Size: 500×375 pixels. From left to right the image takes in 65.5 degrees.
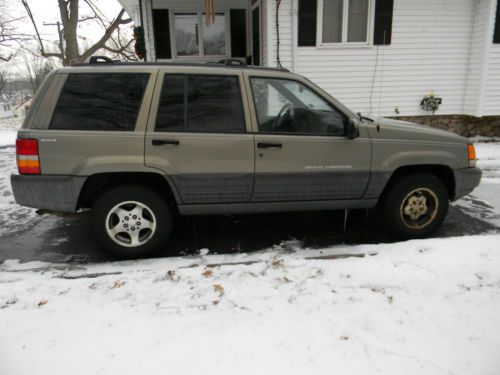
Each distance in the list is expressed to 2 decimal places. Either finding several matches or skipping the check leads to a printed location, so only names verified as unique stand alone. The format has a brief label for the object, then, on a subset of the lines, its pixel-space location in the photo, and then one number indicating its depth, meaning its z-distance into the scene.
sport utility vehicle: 3.61
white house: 9.98
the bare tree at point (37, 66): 45.47
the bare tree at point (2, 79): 36.33
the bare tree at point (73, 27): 19.14
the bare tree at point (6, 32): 21.95
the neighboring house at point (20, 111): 36.58
